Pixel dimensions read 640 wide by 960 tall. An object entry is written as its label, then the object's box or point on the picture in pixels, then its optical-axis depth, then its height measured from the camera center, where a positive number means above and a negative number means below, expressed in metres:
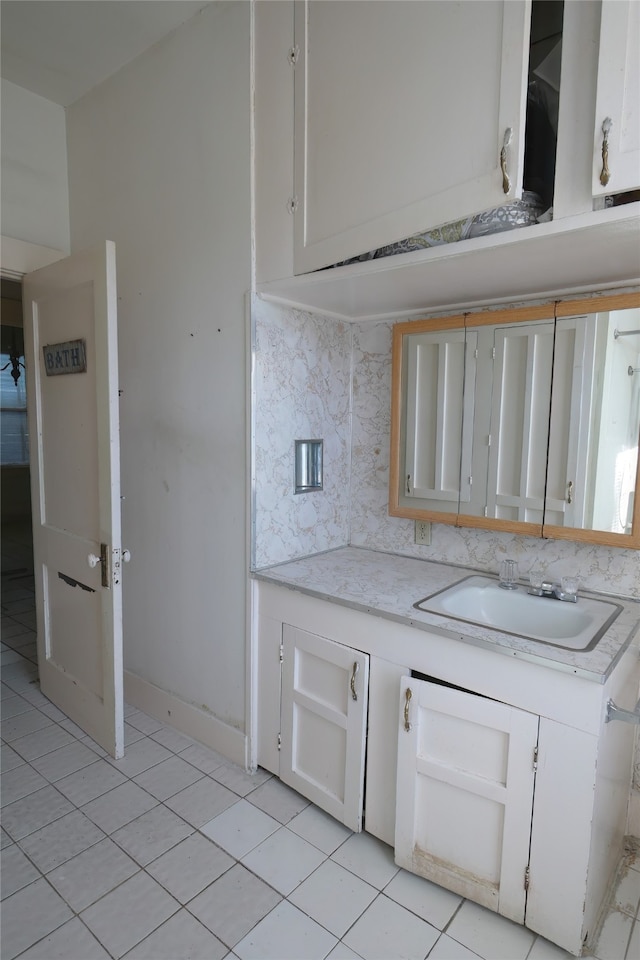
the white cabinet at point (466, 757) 1.25 -0.88
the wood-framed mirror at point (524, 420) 1.58 +0.04
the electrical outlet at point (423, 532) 2.08 -0.40
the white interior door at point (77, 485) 1.96 -0.25
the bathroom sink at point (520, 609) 1.54 -0.55
